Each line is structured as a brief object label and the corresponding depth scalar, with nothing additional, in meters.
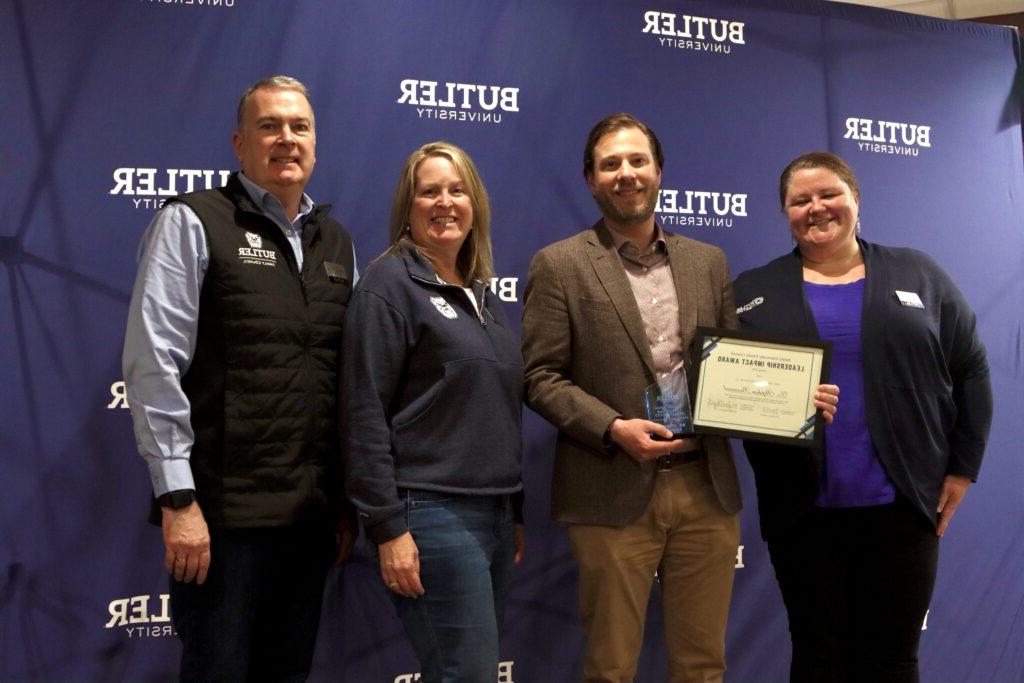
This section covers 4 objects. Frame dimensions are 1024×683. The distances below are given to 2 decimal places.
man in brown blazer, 1.92
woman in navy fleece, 1.62
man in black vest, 1.54
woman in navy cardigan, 1.99
